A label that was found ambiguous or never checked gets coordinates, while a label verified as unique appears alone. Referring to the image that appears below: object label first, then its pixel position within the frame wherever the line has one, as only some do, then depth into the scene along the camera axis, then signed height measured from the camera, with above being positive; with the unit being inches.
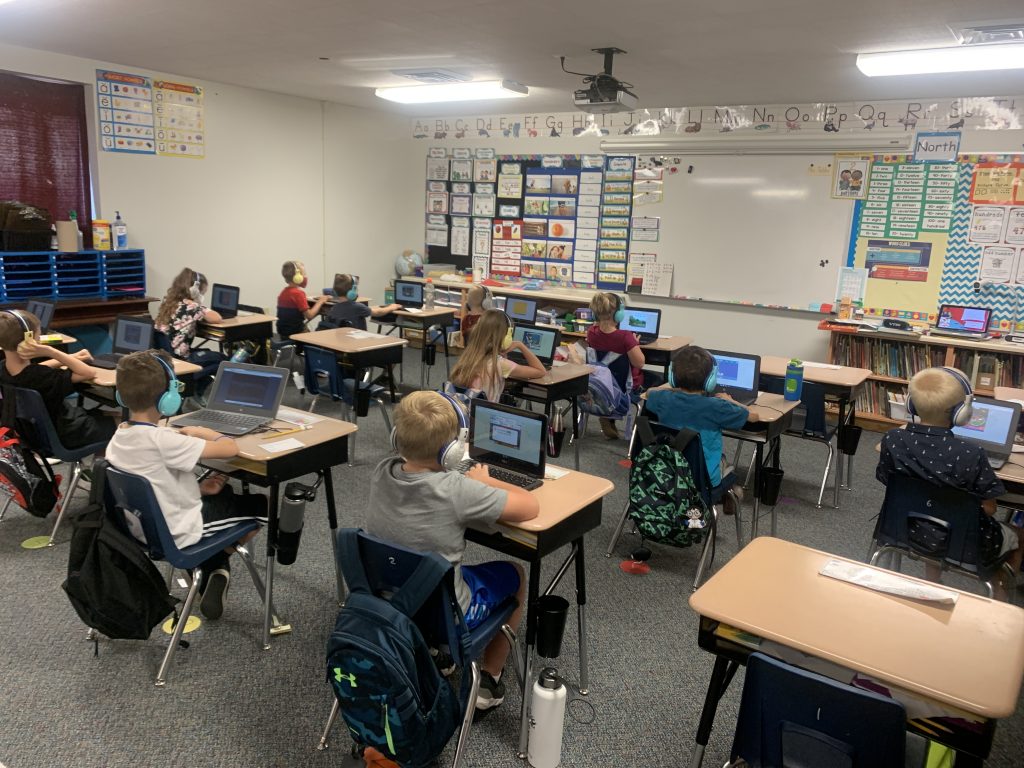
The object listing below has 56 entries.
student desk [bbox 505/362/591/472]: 176.9 -35.9
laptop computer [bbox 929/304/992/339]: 233.8 -19.1
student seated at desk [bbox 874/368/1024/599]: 110.5 -29.2
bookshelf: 230.7 -33.2
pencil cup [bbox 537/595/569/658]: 87.1 -45.7
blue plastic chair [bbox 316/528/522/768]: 74.2 -36.4
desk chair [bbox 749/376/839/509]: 179.8 -40.5
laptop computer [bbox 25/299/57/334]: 201.5 -26.6
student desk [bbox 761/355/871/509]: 181.2 -31.3
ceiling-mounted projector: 192.4 +39.9
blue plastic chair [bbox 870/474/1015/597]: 112.2 -41.9
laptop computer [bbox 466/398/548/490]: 103.1 -29.9
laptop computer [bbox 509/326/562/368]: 200.1 -27.5
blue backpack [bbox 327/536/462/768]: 71.1 -43.6
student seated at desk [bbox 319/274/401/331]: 254.2 -27.6
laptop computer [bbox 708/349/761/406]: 162.7 -28.0
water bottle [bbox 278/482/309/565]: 103.4 -41.9
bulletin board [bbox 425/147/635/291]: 310.7 +12.1
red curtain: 230.7 +23.2
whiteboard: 261.7 +8.8
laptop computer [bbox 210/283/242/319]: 248.4 -25.0
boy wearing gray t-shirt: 81.5 -29.5
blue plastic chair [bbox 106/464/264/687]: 92.9 -42.5
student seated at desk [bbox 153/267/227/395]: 216.8 -28.4
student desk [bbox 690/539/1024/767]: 59.7 -34.6
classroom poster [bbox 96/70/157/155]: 245.1 +37.4
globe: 363.9 -14.1
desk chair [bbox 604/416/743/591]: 128.2 -40.2
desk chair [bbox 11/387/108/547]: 135.7 -41.7
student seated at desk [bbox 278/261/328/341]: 254.2 -26.4
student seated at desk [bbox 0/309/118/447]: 136.2 -30.6
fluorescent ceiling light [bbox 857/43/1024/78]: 162.9 +47.4
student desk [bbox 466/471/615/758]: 87.1 -36.3
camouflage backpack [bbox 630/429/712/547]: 126.2 -43.6
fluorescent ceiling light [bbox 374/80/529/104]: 243.6 +51.7
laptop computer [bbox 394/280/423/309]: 290.7 -23.6
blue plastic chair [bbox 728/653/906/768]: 56.1 -37.8
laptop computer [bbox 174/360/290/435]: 123.7 -29.3
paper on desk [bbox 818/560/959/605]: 74.5 -34.4
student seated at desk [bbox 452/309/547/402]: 158.7 -26.4
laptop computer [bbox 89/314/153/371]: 185.0 -29.1
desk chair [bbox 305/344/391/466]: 193.9 -41.5
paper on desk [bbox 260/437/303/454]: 109.5 -33.1
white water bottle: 84.0 -56.0
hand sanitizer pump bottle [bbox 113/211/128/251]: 250.1 -4.7
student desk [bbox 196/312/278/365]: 230.2 -33.6
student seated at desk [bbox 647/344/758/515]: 131.4 -28.3
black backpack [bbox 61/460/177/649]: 92.1 -45.3
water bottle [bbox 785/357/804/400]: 179.3 -31.6
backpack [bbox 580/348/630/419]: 199.6 -41.8
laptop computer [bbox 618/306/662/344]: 236.1 -24.8
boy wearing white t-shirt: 95.4 -30.7
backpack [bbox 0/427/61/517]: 131.4 -47.8
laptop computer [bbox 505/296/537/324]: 263.6 -25.1
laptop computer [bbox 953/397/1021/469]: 132.0 -30.0
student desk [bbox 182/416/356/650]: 107.9 -35.7
